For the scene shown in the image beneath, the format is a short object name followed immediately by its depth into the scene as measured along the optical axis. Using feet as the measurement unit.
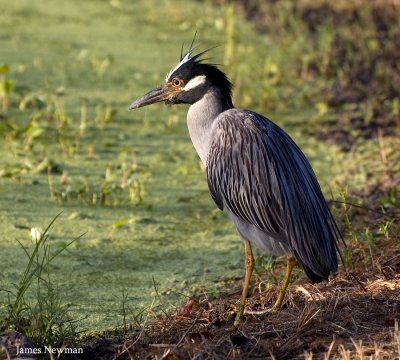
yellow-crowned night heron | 27.53
